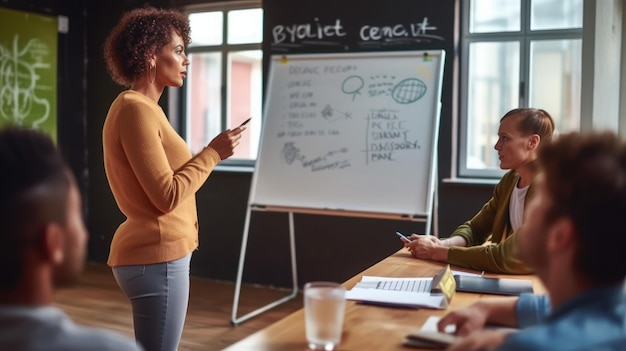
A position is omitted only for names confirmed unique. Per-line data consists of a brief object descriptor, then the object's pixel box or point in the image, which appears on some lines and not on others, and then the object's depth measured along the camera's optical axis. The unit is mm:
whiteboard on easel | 3514
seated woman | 1989
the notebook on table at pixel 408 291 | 1404
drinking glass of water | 1128
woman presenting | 1690
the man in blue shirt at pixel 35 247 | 777
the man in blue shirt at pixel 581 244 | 815
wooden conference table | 1151
